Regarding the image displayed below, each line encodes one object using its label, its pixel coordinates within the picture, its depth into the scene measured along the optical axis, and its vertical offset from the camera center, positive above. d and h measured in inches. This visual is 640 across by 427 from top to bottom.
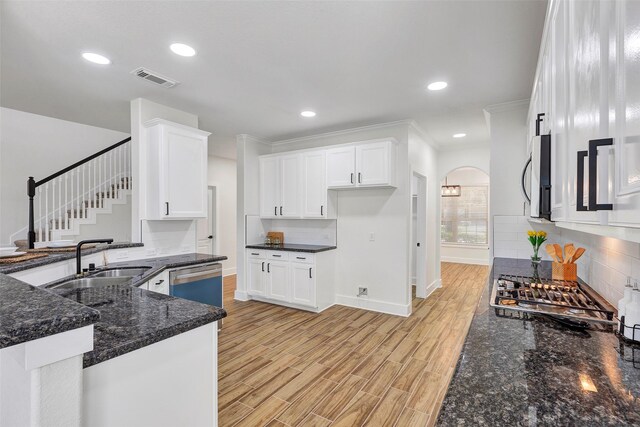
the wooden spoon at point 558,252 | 89.3 -12.0
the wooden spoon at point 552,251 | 90.4 -12.1
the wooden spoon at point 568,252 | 84.0 -11.4
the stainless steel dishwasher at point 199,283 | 119.8 -28.9
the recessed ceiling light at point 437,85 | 115.3 +47.3
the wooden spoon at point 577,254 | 80.7 -11.4
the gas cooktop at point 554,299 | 55.9 -18.8
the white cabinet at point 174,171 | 127.4 +17.7
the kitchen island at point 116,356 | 31.2 -18.9
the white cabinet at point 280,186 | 187.3 +15.8
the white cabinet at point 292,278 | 169.6 -38.1
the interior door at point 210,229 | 260.7 -14.5
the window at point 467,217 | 327.0 -6.6
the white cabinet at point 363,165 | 157.8 +24.4
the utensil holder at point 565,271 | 84.0 -16.6
